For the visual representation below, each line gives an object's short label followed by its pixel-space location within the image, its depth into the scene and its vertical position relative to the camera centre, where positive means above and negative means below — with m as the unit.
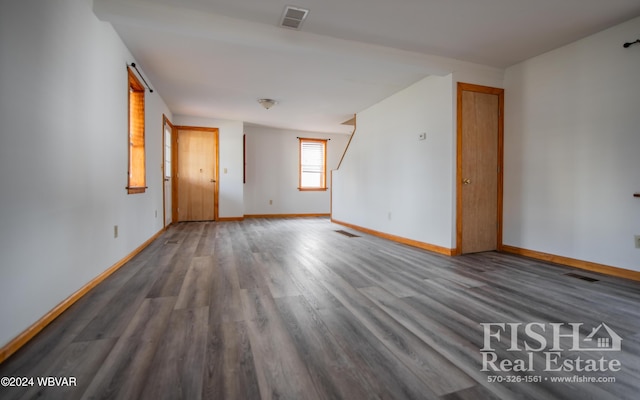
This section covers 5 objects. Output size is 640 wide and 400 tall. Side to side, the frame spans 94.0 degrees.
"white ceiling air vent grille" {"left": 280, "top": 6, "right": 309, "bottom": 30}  2.56 +1.56
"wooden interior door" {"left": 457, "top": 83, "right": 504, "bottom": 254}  3.67 +0.31
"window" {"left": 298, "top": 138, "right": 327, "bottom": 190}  8.22 +0.77
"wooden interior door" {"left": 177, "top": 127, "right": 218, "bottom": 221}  6.58 +0.39
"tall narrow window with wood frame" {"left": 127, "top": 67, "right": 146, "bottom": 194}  3.72 +0.67
